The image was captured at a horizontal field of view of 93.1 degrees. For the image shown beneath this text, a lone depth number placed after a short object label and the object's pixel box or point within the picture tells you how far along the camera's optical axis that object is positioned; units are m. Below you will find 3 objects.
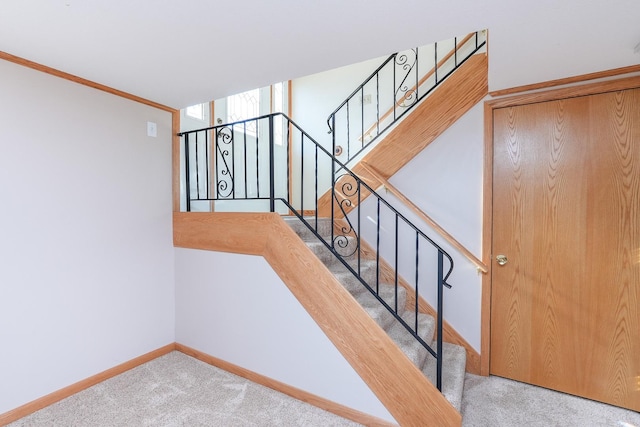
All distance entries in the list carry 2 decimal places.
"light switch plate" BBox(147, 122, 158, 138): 2.57
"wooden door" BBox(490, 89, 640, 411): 1.93
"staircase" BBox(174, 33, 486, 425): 1.74
